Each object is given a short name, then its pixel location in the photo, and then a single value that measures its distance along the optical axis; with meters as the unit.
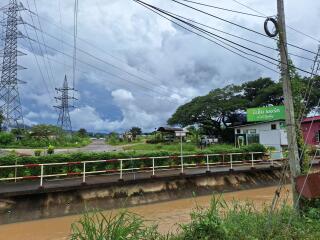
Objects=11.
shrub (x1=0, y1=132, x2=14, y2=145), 32.92
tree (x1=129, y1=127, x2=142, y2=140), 71.45
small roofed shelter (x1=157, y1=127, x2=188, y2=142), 39.90
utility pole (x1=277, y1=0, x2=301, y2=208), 5.52
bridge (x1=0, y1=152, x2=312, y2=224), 9.55
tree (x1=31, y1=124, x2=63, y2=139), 47.09
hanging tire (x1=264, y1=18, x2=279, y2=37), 6.05
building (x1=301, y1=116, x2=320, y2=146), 24.82
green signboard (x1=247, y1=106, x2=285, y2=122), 22.19
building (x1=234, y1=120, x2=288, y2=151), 22.17
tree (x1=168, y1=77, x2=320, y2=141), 38.73
